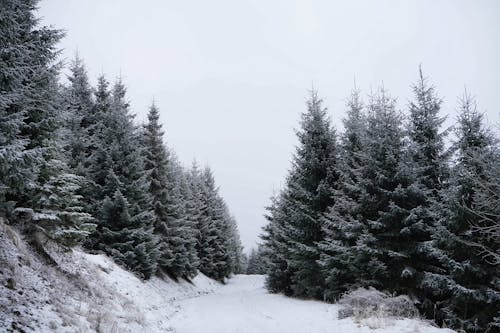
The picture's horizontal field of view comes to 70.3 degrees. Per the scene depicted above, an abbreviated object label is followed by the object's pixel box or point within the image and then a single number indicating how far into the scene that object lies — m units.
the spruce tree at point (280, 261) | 24.40
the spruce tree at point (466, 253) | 11.35
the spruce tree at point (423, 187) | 14.27
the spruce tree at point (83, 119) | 21.31
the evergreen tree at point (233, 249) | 50.59
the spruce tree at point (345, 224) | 16.41
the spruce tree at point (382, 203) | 15.19
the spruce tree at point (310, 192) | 20.67
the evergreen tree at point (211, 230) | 42.75
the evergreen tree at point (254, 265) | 77.44
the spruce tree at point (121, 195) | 20.22
